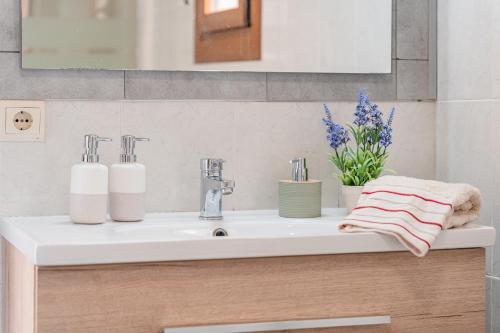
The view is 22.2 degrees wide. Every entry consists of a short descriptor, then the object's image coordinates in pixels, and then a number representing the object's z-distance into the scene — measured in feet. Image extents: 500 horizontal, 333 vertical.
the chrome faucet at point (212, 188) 8.28
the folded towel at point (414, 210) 7.45
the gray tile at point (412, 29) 8.99
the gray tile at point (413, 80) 9.01
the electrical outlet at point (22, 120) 8.16
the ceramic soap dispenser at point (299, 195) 8.40
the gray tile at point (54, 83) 8.15
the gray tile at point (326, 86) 8.71
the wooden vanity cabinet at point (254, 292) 6.93
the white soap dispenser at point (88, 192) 7.84
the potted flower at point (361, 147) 8.47
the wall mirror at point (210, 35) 8.18
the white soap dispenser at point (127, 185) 8.03
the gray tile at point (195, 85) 8.41
